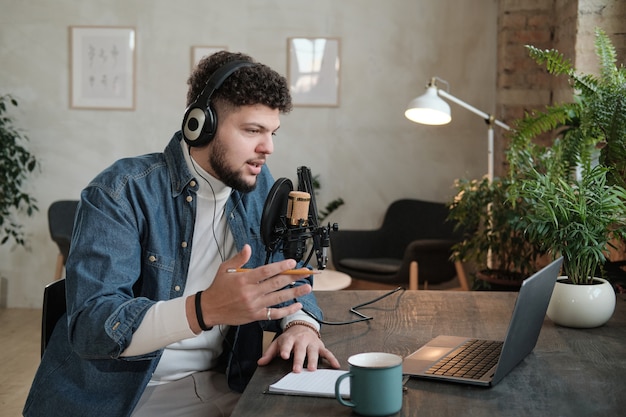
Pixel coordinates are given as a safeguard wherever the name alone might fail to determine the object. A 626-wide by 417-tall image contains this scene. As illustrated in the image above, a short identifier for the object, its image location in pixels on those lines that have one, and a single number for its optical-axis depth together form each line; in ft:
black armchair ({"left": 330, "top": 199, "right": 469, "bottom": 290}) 15.20
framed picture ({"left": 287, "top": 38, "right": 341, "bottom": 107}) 17.37
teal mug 3.94
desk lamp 12.28
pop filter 5.36
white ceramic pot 5.78
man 4.60
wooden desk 4.11
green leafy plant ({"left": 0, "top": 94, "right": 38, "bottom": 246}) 16.89
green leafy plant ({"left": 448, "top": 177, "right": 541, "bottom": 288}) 11.98
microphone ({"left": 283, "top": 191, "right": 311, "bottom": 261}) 5.22
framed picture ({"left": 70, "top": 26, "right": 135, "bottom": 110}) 17.47
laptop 4.42
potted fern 5.79
